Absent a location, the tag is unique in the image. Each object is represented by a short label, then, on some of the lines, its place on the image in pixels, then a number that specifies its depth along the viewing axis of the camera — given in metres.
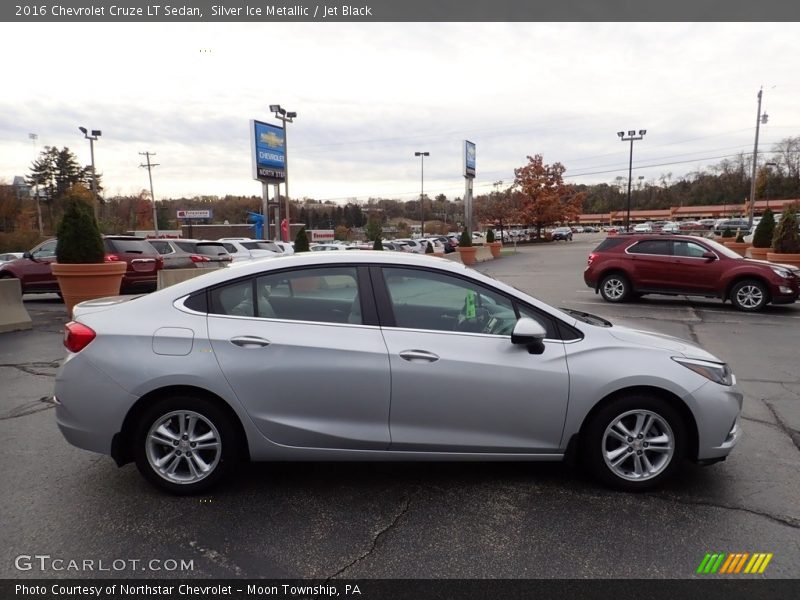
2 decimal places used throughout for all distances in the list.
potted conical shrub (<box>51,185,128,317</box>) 9.95
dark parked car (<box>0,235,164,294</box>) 14.05
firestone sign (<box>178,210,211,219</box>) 92.24
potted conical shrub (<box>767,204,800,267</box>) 15.88
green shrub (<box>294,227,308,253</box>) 16.70
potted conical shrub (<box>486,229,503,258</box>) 36.25
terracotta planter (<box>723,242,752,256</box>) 26.08
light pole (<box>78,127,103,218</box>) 46.18
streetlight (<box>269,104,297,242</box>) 32.70
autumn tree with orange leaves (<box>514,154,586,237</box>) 59.47
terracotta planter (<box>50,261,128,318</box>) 9.93
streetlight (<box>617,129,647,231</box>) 50.16
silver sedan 3.41
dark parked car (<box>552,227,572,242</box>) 65.25
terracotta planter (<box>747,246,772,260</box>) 19.52
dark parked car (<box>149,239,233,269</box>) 15.98
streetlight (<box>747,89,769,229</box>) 42.06
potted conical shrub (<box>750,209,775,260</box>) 20.48
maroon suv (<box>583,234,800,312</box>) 11.64
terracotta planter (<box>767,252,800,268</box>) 15.74
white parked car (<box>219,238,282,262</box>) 18.45
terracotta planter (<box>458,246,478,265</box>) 29.55
